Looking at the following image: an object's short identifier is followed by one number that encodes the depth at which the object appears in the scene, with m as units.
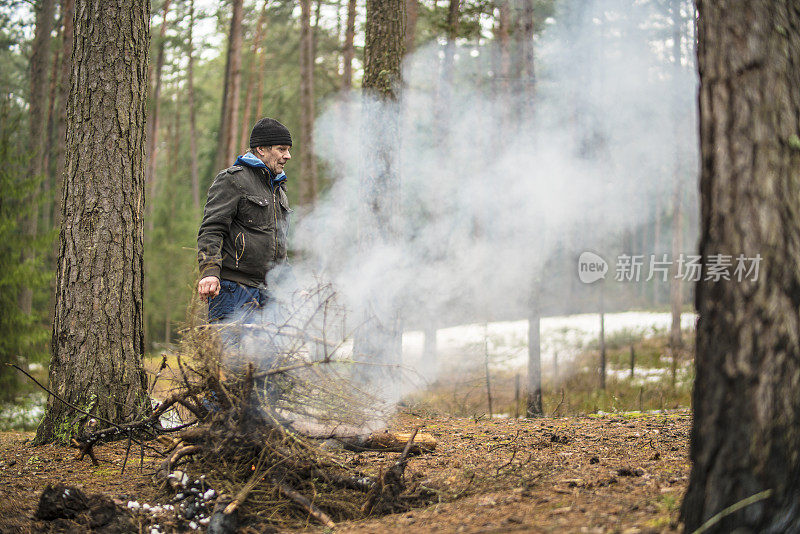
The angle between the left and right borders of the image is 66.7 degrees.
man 4.25
